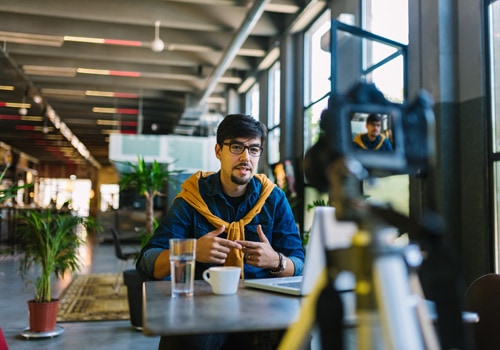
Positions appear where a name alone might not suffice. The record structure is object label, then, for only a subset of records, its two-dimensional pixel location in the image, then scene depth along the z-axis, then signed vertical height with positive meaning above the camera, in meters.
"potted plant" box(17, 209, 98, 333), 3.66 -0.39
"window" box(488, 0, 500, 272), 3.61 +0.69
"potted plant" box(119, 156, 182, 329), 4.58 +0.16
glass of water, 1.29 -0.18
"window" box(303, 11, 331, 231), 7.01 +1.81
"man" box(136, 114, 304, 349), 1.79 -0.05
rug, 4.38 -1.04
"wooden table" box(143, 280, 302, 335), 0.95 -0.24
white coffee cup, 1.30 -0.21
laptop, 0.79 -0.13
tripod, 0.65 -0.12
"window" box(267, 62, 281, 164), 9.12 +1.58
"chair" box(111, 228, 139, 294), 5.27 -0.58
